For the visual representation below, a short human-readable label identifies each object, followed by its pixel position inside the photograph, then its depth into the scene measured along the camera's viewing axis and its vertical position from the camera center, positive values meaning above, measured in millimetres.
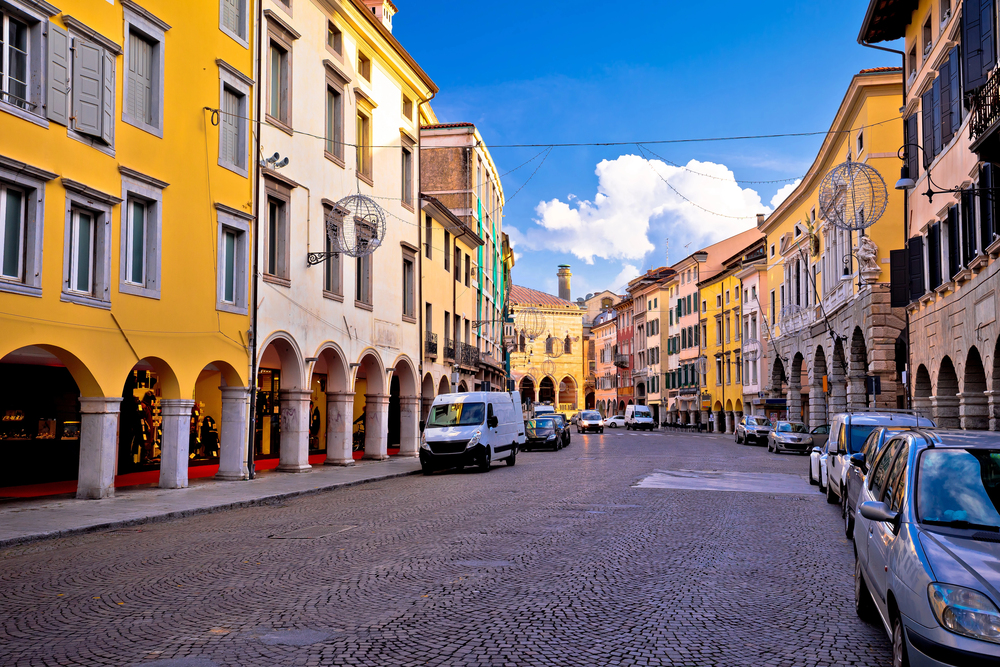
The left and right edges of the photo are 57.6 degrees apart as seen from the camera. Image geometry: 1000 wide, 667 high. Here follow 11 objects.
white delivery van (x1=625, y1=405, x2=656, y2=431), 79062 -2290
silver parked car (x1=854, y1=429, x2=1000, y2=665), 4578 -927
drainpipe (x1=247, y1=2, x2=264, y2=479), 21625 +1655
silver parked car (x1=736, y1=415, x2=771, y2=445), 48250 -2040
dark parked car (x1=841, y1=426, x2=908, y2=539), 10133 -924
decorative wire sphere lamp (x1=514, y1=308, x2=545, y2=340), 86425 +7272
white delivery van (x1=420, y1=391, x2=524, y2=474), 24812 -1113
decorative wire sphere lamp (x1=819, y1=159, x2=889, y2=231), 18998 +4431
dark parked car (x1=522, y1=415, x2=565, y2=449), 40781 -1920
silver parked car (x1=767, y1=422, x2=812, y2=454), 38844 -2001
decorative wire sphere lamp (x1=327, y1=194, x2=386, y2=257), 23750 +4856
